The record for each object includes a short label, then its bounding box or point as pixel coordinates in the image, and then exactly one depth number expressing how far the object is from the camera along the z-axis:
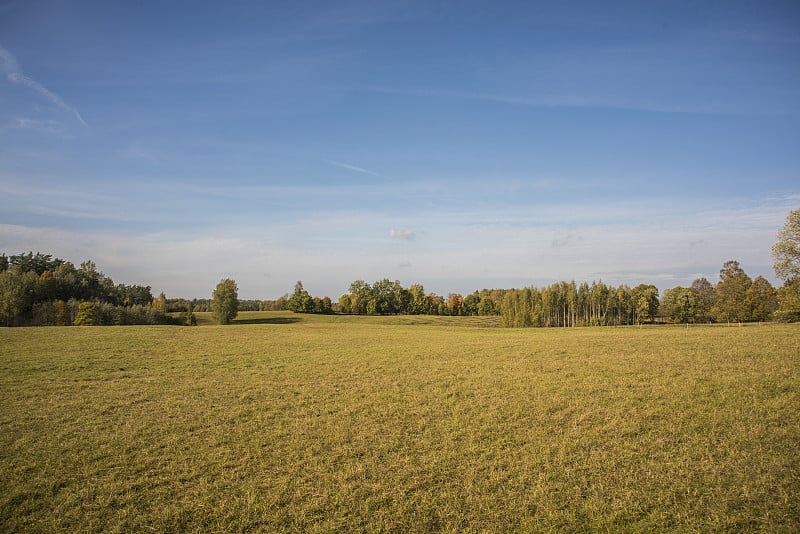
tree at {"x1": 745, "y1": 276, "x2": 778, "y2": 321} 67.88
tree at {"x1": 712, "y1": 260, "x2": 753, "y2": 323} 69.00
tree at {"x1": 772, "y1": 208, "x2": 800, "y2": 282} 31.88
